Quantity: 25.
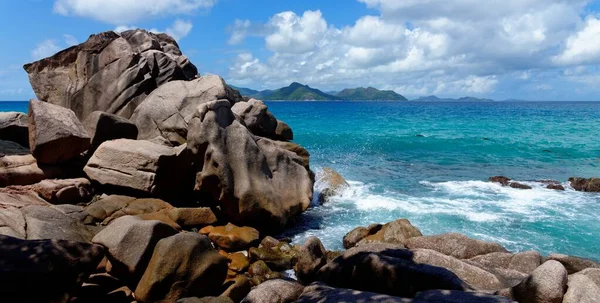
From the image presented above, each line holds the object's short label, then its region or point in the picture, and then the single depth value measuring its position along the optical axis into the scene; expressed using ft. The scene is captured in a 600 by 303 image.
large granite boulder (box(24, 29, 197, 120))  71.72
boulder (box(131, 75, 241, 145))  61.77
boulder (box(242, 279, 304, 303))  29.22
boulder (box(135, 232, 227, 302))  31.45
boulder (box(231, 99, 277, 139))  67.56
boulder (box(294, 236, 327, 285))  39.09
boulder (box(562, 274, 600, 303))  29.35
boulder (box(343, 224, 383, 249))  51.06
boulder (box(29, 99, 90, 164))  51.90
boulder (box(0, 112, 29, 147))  63.41
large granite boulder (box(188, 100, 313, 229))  50.24
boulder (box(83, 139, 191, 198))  51.60
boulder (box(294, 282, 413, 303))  24.73
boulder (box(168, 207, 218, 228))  48.67
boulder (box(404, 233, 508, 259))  44.65
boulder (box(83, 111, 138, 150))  58.23
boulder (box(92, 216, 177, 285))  33.55
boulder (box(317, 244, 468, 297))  30.60
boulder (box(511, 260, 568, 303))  29.25
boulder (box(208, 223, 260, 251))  46.06
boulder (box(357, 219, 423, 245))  49.03
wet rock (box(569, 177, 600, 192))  83.38
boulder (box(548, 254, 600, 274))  40.40
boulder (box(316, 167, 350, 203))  72.80
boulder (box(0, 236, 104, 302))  26.96
